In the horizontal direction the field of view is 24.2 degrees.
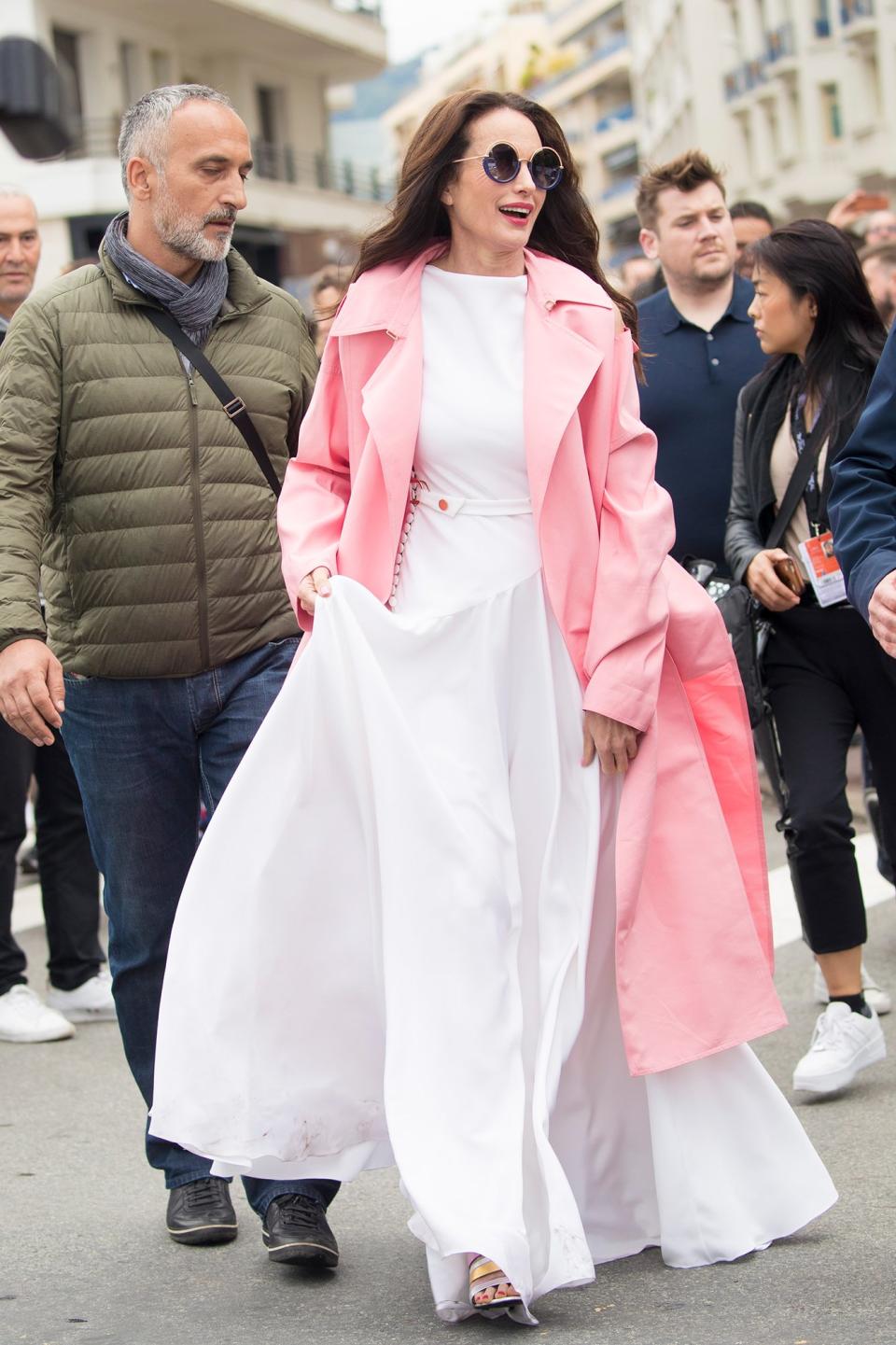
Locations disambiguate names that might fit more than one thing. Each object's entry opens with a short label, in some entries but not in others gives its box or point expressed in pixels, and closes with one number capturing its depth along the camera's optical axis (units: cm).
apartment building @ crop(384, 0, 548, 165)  11356
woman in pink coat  401
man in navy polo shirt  699
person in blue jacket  397
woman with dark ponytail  549
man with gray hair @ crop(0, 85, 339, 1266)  458
